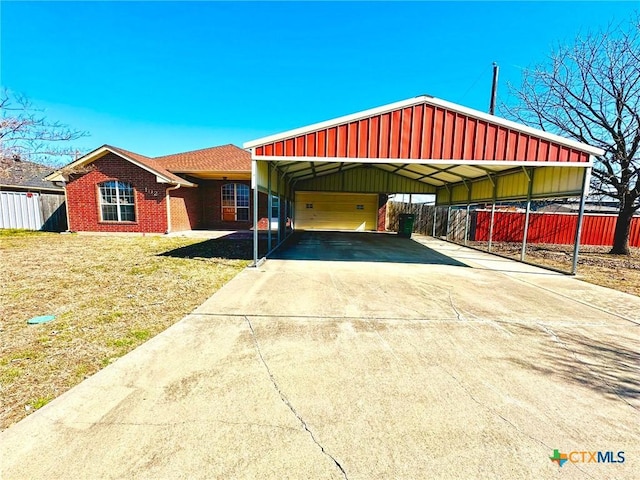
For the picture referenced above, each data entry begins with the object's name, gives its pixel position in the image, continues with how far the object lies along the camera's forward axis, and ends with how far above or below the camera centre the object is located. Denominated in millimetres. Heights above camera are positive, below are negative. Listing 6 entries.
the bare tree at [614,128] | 10352 +3035
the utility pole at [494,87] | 15234 +6285
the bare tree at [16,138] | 10789 +2506
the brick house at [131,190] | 13391 +700
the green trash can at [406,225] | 16125 -819
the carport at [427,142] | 7121 +1612
